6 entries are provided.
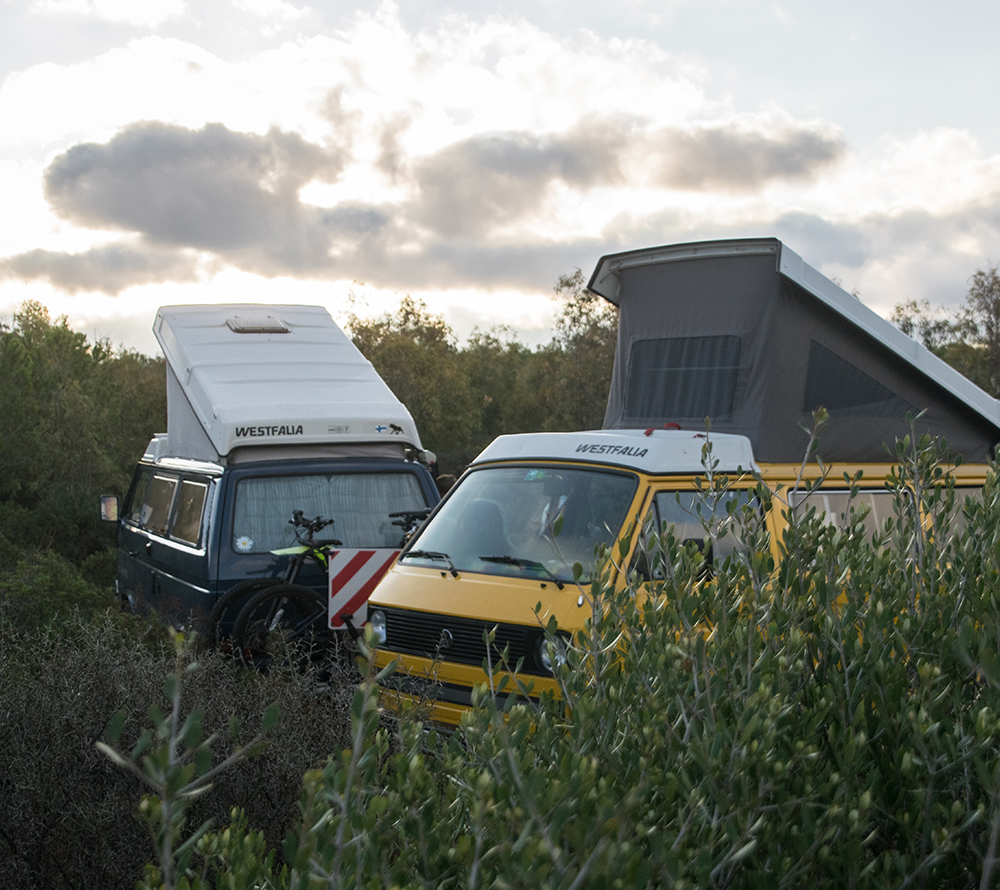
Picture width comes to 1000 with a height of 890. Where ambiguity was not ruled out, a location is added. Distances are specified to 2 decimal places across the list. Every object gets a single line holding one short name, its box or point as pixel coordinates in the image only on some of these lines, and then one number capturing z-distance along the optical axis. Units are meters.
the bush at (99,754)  3.65
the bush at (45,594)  6.27
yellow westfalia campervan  5.22
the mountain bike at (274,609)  6.57
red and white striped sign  6.71
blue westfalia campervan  7.22
